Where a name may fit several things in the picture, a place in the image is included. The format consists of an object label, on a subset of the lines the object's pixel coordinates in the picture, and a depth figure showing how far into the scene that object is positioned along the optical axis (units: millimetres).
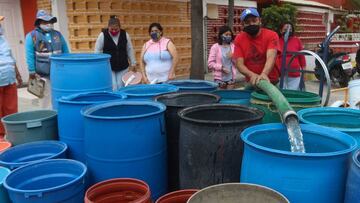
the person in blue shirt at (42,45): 4973
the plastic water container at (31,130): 3199
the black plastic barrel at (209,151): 2248
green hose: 2242
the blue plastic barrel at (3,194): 2419
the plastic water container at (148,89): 3519
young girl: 5699
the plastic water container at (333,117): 2670
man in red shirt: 3641
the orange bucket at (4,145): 3139
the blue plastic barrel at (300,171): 1792
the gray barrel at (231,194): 1810
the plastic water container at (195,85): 3543
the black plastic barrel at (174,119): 2859
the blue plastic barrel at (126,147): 2463
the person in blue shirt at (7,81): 5012
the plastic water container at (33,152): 2900
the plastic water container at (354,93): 3778
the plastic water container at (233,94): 3450
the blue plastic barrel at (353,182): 1699
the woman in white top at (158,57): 5098
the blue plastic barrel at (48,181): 2199
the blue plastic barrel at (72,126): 2967
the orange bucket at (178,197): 2132
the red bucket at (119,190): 2262
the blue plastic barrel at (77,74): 3428
